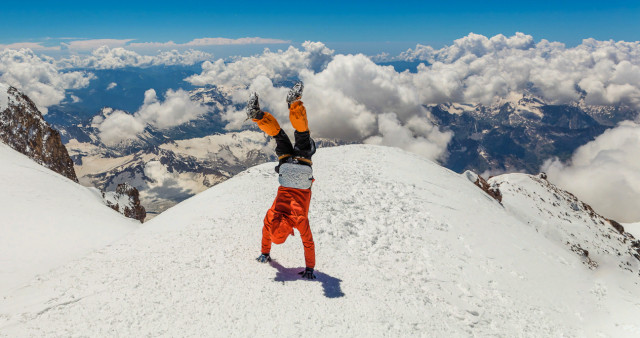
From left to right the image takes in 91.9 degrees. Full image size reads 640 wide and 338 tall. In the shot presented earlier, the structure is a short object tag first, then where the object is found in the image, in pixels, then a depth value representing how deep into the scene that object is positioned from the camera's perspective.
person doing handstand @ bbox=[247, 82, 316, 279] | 10.03
